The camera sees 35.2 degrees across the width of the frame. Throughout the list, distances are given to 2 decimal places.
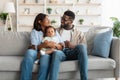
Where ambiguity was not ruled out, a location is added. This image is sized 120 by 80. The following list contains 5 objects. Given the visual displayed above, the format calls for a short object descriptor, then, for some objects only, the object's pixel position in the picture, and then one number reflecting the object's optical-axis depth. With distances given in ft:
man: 7.31
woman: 7.19
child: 8.18
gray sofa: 7.51
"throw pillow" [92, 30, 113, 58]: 8.25
